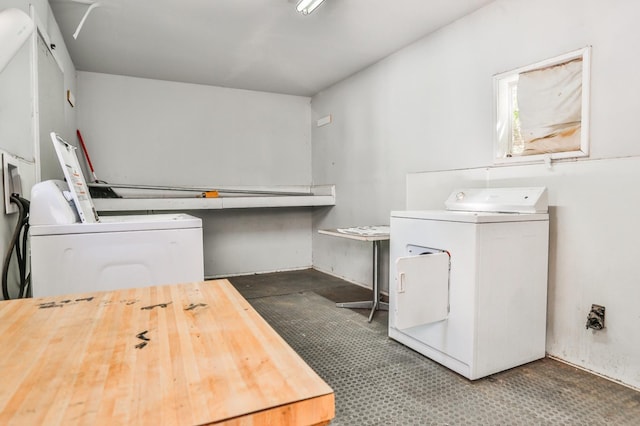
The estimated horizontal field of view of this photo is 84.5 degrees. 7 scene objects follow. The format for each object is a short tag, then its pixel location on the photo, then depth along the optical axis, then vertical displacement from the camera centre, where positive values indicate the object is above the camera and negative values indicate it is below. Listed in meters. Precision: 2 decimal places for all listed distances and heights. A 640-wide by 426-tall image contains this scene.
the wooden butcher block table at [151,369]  0.49 -0.29
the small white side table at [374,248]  2.87 -0.46
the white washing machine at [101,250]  1.67 -0.26
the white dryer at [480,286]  1.98 -0.52
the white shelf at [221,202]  3.55 -0.03
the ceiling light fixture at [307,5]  2.49 +1.39
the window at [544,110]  2.12 +0.58
